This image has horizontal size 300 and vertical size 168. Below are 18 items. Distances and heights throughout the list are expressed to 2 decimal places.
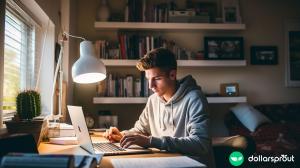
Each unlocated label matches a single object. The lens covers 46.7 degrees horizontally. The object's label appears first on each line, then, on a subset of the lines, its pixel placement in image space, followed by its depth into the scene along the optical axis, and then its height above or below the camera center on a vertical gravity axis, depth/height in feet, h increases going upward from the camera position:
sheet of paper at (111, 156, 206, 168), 3.62 -0.79
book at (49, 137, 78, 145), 5.68 -0.83
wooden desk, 4.02 -0.85
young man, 5.40 -0.34
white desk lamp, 5.61 +0.38
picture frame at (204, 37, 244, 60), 13.07 +1.56
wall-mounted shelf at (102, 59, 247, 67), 12.58 +0.96
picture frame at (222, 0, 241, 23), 13.24 +3.00
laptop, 4.58 -0.76
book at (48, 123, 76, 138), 6.31 -0.75
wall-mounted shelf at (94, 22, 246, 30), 12.37 +2.31
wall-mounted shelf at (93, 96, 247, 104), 12.11 -0.35
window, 7.02 +0.84
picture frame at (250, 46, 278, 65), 13.82 +1.35
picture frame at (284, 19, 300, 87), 14.07 +1.43
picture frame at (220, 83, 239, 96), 12.89 +0.00
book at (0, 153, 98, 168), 2.38 -0.49
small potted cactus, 4.48 -0.36
